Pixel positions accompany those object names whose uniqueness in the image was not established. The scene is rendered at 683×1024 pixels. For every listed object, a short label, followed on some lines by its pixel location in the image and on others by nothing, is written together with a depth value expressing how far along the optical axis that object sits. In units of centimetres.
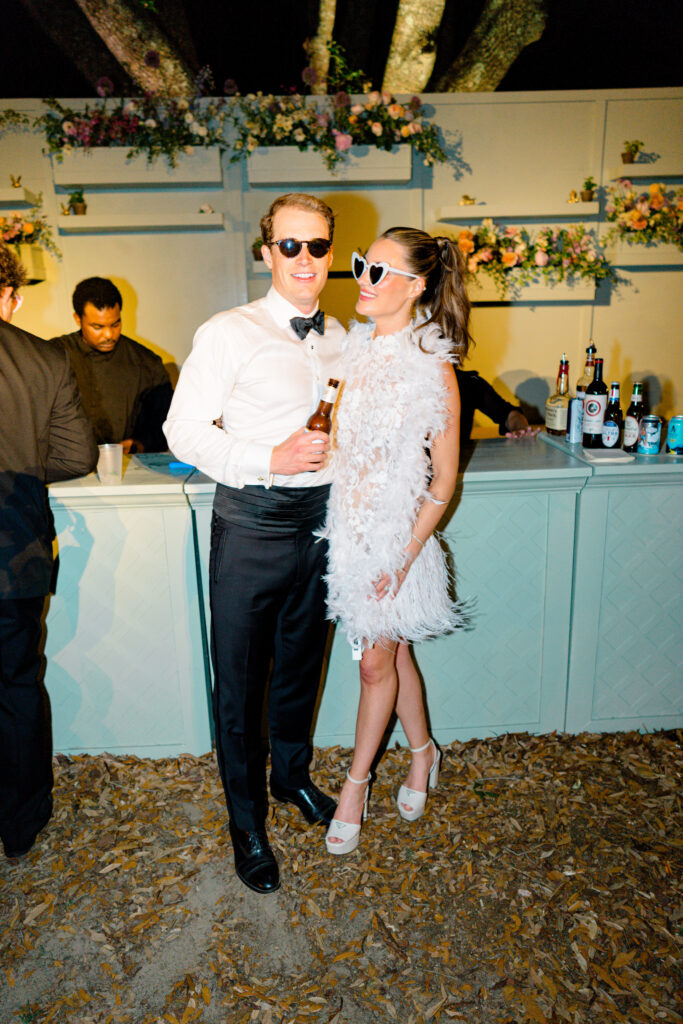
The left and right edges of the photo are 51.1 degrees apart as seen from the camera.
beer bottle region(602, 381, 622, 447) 245
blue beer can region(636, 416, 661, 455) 233
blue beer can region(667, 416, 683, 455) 232
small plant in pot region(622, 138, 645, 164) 411
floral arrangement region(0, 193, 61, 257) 395
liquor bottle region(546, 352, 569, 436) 268
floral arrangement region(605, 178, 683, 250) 408
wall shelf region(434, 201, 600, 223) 410
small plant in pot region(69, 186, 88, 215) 398
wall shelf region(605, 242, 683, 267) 427
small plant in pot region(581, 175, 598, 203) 419
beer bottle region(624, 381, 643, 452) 238
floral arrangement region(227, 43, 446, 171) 383
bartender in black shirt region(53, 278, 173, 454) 335
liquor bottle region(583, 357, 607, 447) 244
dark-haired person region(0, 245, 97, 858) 181
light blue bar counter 220
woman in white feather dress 167
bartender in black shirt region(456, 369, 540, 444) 281
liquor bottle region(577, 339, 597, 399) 248
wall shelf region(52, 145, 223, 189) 389
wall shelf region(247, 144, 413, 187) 393
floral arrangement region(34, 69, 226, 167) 381
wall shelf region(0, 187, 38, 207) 393
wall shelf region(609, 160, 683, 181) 409
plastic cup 213
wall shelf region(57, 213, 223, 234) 401
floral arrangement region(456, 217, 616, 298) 414
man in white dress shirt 167
